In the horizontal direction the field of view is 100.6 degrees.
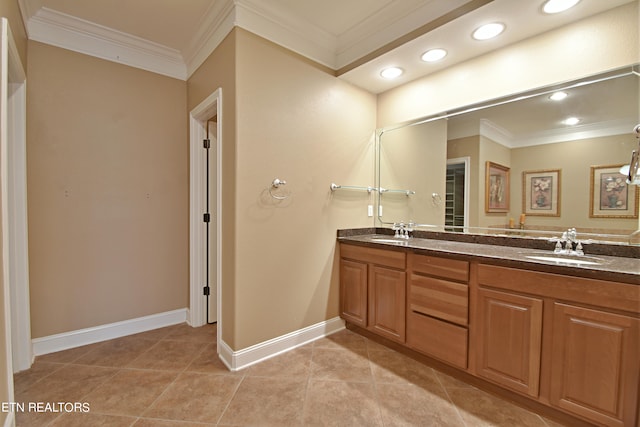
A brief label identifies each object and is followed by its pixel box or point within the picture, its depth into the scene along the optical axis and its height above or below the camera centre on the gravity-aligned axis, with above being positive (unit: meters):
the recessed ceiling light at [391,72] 2.45 +1.27
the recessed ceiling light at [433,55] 2.14 +1.27
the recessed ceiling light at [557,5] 1.60 +1.25
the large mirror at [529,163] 1.67 +0.36
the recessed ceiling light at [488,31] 1.83 +1.26
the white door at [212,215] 2.74 -0.11
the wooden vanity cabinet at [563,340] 1.24 -0.69
